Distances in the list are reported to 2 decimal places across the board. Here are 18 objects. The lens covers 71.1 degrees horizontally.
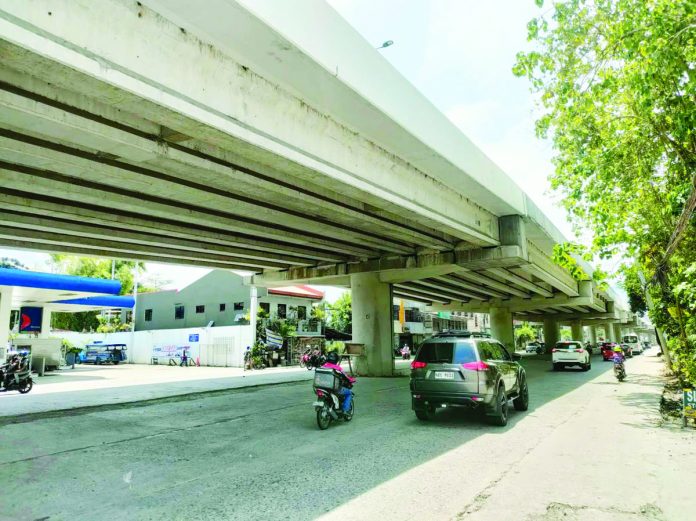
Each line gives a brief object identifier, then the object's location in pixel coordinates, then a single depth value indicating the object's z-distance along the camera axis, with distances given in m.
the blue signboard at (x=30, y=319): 28.58
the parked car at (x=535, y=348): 62.84
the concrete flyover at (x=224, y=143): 6.13
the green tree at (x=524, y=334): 101.06
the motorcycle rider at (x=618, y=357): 19.79
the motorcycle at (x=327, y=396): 9.43
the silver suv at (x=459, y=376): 9.43
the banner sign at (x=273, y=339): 33.59
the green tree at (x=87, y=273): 56.19
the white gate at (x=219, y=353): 33.94
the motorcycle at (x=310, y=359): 28.69
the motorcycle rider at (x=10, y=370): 15.66
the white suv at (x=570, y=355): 26.80
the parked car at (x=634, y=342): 60.49
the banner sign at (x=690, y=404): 9.43
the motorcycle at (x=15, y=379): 15.66
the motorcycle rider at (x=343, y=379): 9.84
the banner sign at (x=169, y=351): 36.75
